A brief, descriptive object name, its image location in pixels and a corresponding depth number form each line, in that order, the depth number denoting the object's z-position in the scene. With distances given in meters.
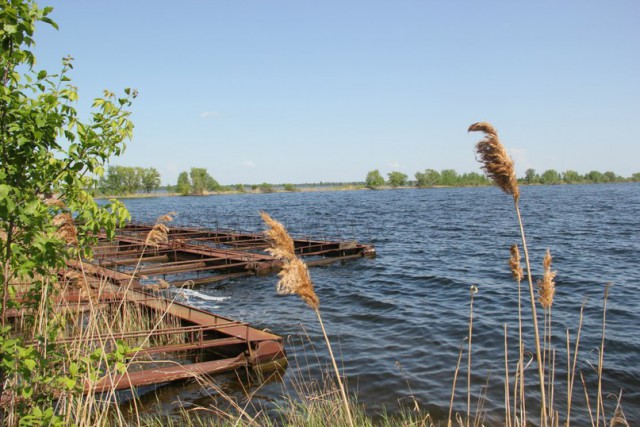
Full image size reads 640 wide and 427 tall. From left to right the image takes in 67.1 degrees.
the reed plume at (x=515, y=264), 3.38
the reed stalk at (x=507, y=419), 3.72
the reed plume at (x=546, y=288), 3.17
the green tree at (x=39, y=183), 3.74
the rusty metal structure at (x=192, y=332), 8.43
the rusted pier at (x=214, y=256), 18.33
